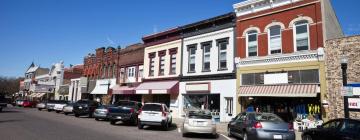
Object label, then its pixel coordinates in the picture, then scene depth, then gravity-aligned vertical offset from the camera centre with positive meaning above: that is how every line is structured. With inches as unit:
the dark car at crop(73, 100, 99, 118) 995.3 -55.6
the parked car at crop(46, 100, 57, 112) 1358.0 -62.5
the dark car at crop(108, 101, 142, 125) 729.6 -53.0
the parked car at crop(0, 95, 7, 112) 1182.3 -42.4
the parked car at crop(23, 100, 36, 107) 1936.5 -77.4
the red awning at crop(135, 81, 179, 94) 1078.6 +21.9
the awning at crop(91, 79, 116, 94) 1515.7 +35.5
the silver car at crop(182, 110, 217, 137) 563.2 -61.0
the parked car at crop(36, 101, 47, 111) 1532.4 -71.5
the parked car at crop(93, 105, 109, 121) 860.6 -62.4
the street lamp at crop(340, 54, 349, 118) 531.8 +31.0
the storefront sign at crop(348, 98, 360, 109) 665.6 -20.1
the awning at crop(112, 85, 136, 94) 1263.7 +15.4
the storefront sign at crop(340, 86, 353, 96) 523.5 +6.1
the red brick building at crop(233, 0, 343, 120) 738.8 +114.0
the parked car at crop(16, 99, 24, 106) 1986.7 -72.9
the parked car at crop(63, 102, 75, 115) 1122.7 -63.6
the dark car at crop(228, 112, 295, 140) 456.4 -55.5
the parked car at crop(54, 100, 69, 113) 1274.6 -63.1
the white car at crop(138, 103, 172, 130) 653.3 -53.3
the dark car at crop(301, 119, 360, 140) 393.7 -53.3
